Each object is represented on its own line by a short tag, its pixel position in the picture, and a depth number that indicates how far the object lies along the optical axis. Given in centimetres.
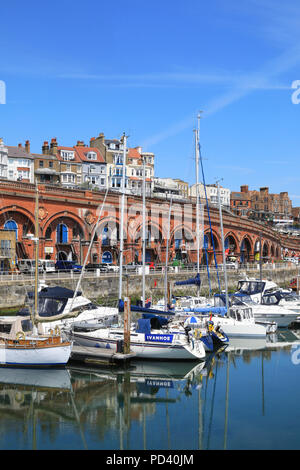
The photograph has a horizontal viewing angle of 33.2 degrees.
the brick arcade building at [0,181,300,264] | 5041
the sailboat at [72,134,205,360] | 2656
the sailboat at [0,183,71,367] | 2481
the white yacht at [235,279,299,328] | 3894
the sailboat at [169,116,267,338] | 3316
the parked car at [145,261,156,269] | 5707
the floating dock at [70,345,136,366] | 2605
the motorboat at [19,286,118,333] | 2886
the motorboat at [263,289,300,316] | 4144
